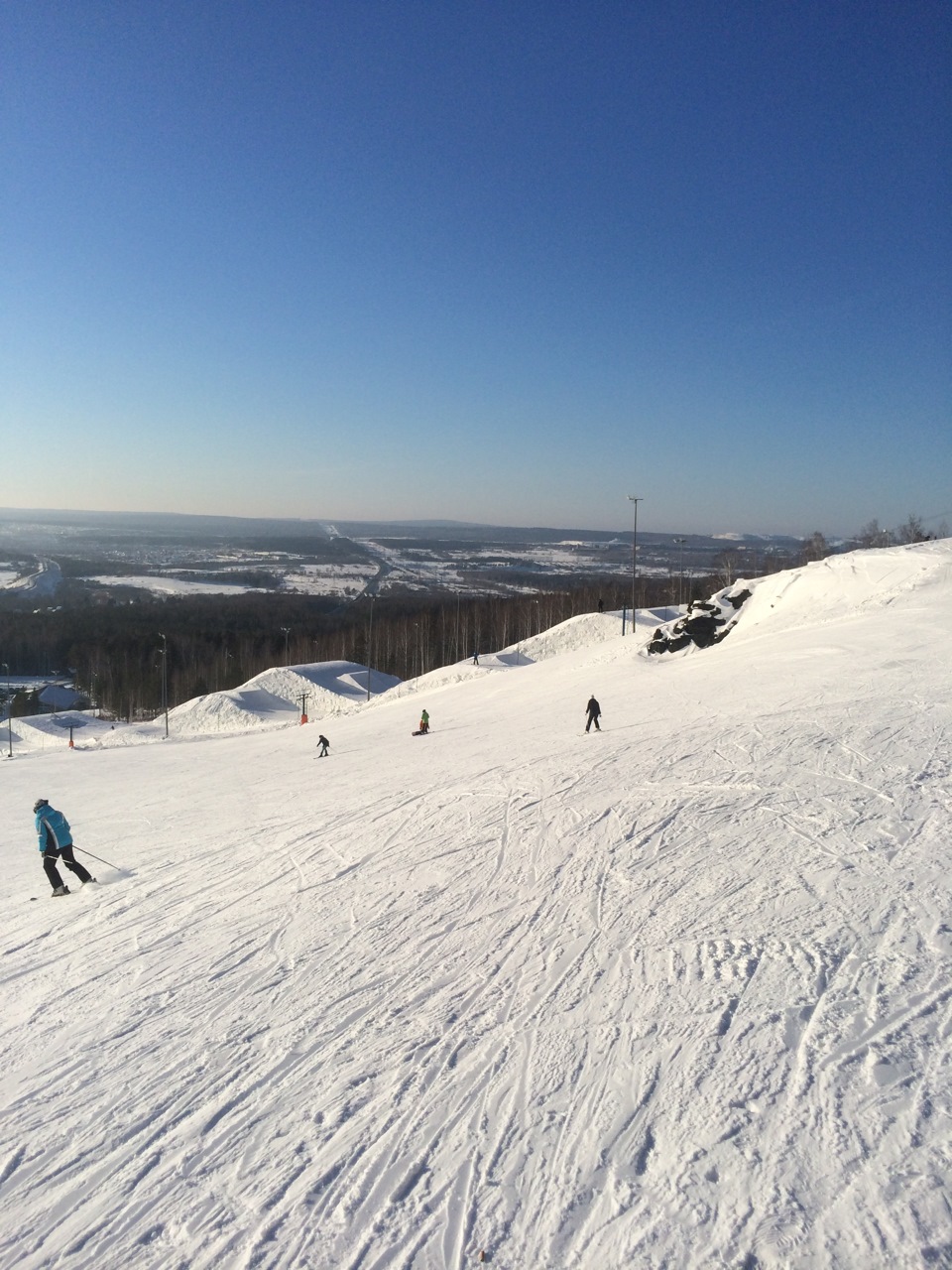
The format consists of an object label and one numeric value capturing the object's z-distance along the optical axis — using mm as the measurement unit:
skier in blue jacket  9477
